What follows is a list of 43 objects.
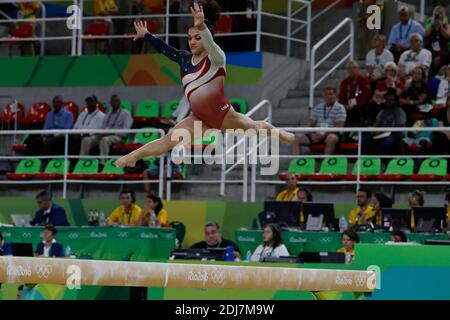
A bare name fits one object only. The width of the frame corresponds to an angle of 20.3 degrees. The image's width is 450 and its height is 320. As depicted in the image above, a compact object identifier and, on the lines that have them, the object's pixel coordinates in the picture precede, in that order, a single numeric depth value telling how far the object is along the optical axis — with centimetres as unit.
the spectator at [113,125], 1738
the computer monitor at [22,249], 1477
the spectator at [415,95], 1658
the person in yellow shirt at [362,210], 1468
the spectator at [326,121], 1630
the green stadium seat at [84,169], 1716
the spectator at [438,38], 1728
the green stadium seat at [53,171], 1738
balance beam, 951
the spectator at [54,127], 1778
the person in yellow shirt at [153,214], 1531
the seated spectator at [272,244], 1407
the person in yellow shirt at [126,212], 1555
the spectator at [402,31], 1755
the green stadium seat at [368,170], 1586
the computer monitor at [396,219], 1427
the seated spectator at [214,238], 1477
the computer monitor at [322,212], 1473
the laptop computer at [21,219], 1642
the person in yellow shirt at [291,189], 1541
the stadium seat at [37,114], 1877
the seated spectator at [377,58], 1720
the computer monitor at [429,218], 1418
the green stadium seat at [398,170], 1573
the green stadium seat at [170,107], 1812
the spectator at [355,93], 1669
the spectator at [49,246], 1453
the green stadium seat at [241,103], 1747
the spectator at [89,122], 1761
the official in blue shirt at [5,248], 1448
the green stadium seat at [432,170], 1563
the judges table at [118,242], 1486
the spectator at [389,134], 1611
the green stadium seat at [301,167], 1636
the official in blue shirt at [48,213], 1589
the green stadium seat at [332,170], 1603
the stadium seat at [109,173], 1703
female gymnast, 980
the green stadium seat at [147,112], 1833
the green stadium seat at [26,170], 1766
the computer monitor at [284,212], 1482
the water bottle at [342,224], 1477
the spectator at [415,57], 1703
